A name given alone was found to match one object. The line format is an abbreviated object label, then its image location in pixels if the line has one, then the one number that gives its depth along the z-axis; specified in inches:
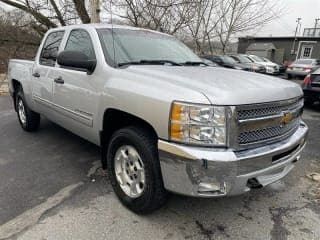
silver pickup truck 89.4
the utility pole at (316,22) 1807.1
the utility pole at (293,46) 1446.6
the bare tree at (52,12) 518.6
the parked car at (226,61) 605.0
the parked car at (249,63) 627.8
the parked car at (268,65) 692.1
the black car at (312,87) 303.9
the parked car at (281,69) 771.2
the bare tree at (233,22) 767.1
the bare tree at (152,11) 496.4
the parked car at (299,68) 716.7
